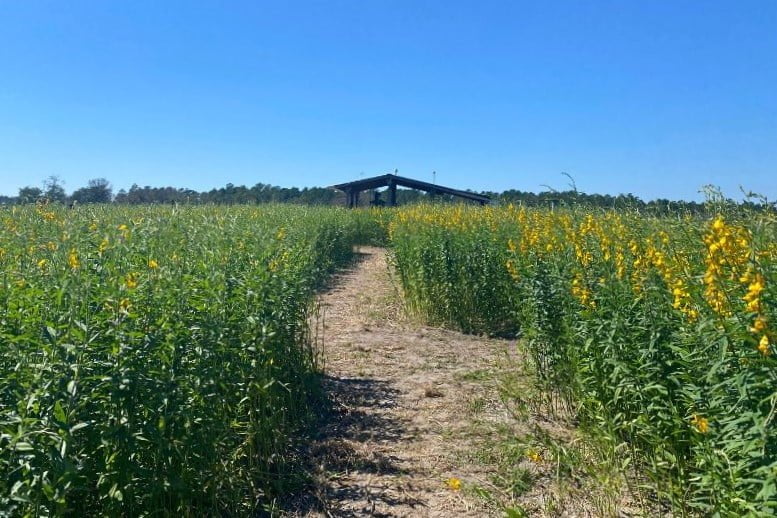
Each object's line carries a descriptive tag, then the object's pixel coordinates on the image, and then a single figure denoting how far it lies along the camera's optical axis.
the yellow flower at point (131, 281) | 3.13
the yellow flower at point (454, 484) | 3.95
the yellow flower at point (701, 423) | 2.84
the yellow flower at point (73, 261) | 3.35
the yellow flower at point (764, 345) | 2.31
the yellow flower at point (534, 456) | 4.21
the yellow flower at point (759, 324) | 2.33
